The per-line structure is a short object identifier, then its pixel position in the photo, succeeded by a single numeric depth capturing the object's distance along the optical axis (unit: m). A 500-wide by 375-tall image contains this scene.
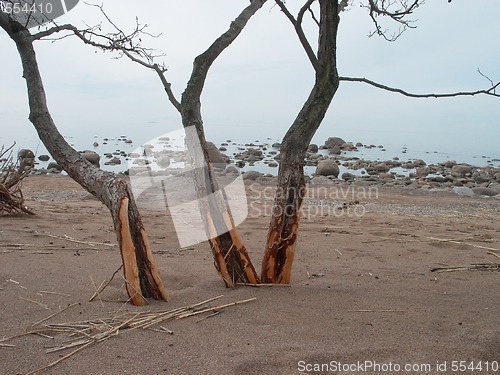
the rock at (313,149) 28.09
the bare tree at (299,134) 3.17
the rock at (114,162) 19.59
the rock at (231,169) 17.48
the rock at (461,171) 18.97
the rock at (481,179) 17.55
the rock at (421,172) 18.34
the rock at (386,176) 17.27
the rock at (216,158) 17.61
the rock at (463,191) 12.89
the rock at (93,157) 17.45
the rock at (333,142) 31.95
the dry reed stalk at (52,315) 2.68
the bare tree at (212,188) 3.19
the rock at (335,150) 28.24
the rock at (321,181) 14.80
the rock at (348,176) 16.87
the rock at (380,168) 19.66
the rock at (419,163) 22.28
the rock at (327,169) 17.53
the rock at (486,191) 13.42
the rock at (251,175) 15.73
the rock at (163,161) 18.34
